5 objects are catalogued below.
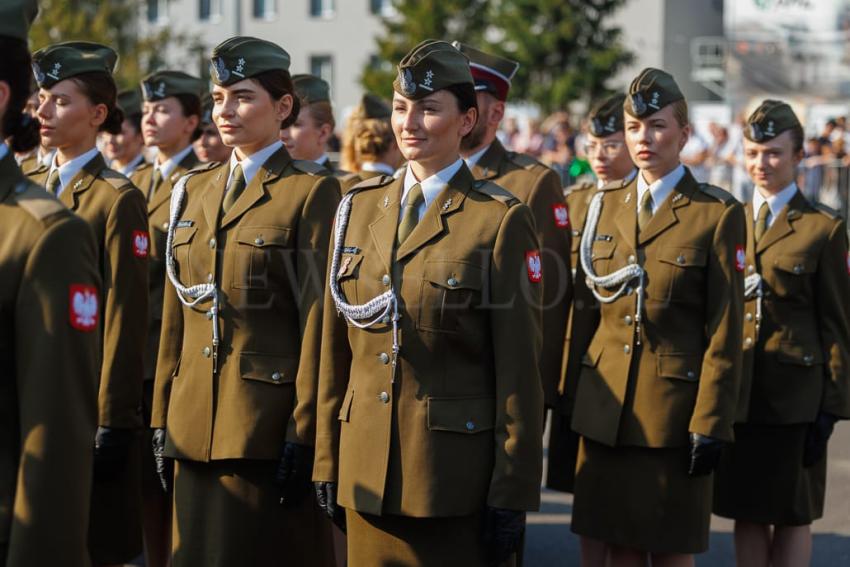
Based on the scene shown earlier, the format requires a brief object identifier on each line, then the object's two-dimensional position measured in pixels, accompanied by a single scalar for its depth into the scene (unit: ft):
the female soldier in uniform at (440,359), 24.51
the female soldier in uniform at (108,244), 29.62
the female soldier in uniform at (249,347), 27.66
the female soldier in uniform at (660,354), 31.56
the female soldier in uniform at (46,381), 16.39
